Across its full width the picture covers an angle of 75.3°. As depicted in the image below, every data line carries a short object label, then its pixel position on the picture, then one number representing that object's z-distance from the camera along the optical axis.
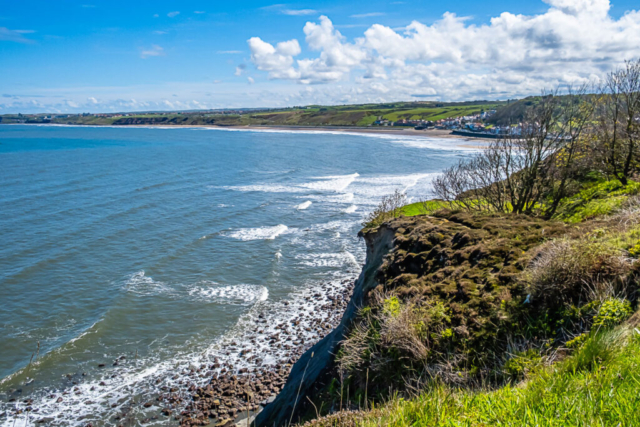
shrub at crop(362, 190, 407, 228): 25.46
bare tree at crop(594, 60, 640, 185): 20.30
